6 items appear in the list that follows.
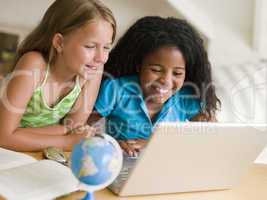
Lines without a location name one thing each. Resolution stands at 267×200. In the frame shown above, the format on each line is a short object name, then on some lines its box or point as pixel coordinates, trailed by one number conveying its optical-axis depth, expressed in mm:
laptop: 679
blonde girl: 1058
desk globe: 636
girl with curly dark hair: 1183
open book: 698
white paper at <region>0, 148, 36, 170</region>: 843
